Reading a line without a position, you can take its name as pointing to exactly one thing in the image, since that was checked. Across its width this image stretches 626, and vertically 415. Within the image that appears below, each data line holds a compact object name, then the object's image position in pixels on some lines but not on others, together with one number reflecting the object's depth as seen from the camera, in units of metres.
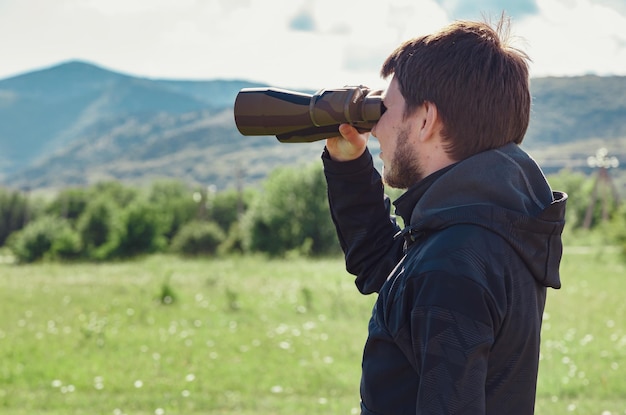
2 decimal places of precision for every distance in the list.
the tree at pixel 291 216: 38.28
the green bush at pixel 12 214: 85.44
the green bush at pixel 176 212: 62.31
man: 1.53
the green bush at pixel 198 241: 44.69
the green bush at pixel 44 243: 50.97
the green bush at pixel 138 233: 48.84
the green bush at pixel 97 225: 54.09
